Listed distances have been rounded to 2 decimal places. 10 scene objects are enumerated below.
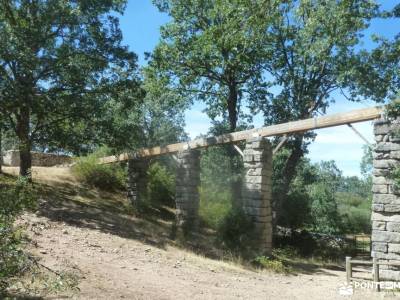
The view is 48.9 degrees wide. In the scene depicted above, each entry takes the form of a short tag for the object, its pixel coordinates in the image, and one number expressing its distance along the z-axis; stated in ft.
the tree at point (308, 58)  53.52
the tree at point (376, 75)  51.38
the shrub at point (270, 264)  38.55
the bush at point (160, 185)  67.31
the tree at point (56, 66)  44.86
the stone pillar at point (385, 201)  31.45
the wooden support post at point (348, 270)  30.81
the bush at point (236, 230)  41.45
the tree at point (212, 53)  55.01
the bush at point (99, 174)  66.80
